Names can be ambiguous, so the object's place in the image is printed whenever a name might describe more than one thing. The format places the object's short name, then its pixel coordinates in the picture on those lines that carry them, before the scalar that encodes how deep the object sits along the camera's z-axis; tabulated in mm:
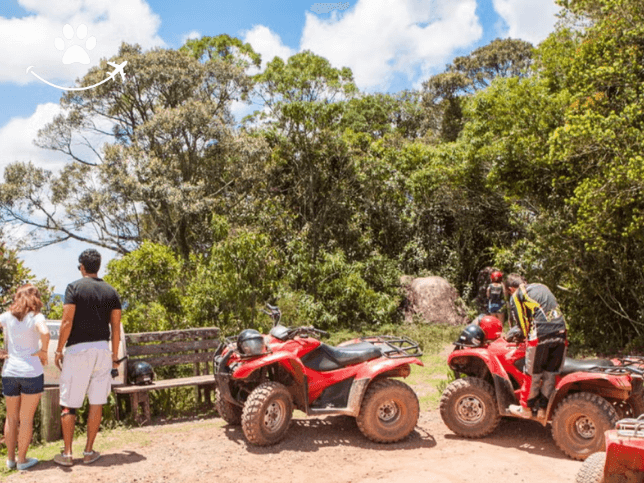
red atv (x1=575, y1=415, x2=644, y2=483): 3914
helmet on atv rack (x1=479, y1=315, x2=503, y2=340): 7234
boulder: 18422
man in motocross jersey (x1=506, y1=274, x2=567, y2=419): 6254
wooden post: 6824
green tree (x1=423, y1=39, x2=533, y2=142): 37884
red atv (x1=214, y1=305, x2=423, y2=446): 6512
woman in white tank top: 5781
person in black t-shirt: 5895
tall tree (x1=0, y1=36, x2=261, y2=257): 18797
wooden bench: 7648
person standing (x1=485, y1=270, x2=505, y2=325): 12164
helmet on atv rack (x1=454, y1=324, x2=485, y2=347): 7078
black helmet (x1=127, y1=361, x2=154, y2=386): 7742
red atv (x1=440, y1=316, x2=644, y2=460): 6074
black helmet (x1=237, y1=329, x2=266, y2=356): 6637
